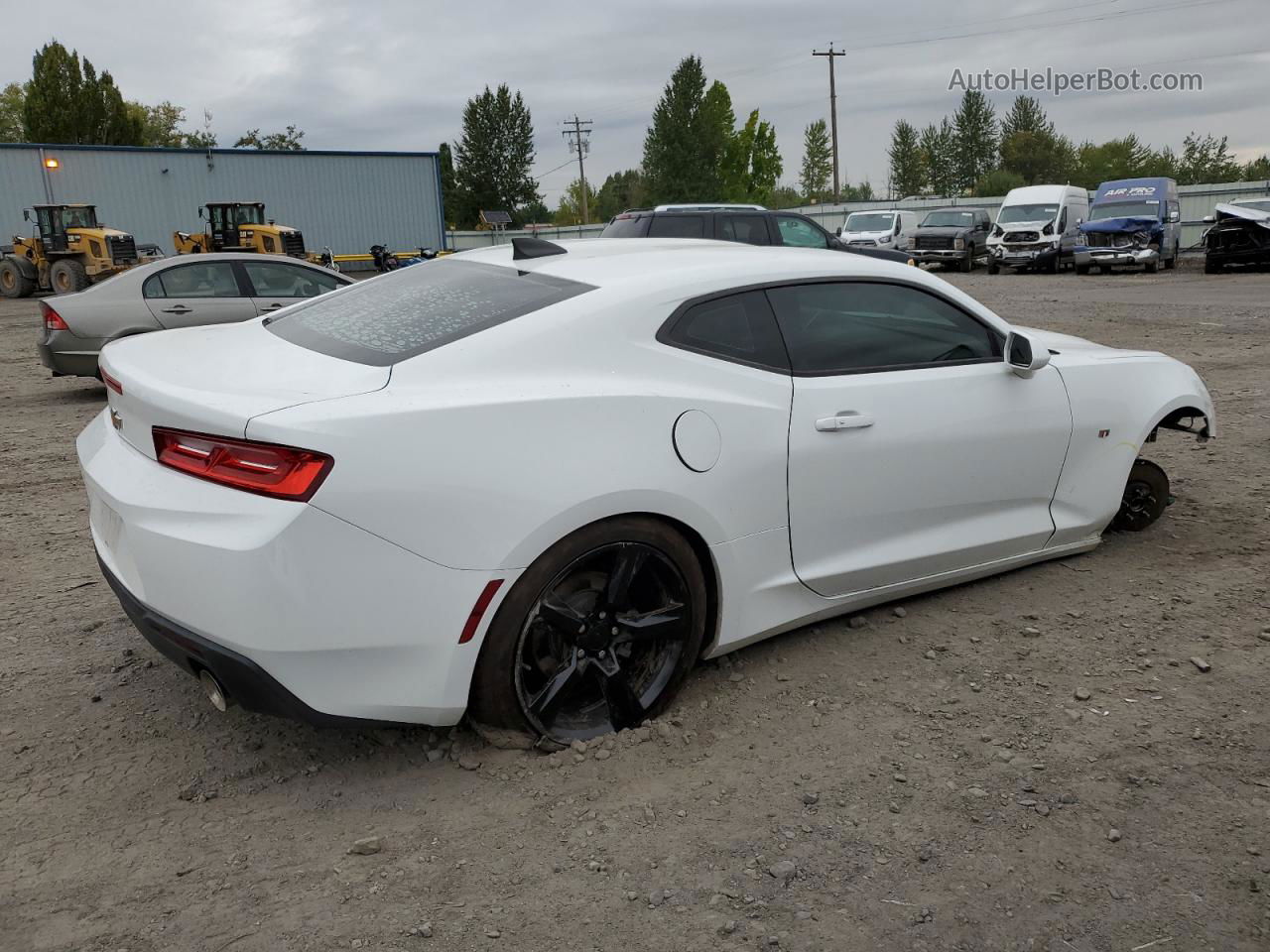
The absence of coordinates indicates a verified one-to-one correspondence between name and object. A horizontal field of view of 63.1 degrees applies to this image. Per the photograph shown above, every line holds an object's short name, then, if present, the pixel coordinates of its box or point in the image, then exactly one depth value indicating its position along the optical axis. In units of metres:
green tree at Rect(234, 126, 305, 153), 88.94
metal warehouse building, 37.25
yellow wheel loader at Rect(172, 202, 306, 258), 29.52
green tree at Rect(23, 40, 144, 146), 60.06
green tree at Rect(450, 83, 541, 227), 89.12
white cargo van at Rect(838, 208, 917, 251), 30.94
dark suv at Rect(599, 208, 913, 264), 14.80
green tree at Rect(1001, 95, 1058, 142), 88.50
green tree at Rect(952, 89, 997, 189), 86.56
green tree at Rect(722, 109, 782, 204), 86.38
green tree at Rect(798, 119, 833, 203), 101.00
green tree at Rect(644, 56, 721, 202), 84.06
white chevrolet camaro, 2.65
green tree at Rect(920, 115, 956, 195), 88.44
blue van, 25.34
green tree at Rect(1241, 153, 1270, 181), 69.56
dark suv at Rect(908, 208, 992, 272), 29.06
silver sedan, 9.52
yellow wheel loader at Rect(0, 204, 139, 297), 25.58
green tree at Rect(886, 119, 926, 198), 89.12
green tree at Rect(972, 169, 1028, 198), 66.89
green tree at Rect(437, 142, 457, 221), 90.00
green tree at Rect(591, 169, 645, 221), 102.39
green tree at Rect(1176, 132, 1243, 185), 75.75
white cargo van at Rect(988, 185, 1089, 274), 27.61
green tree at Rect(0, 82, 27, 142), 76.88
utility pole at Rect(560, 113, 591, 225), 91.28
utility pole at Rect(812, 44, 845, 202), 58.47
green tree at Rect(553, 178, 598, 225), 109.25
